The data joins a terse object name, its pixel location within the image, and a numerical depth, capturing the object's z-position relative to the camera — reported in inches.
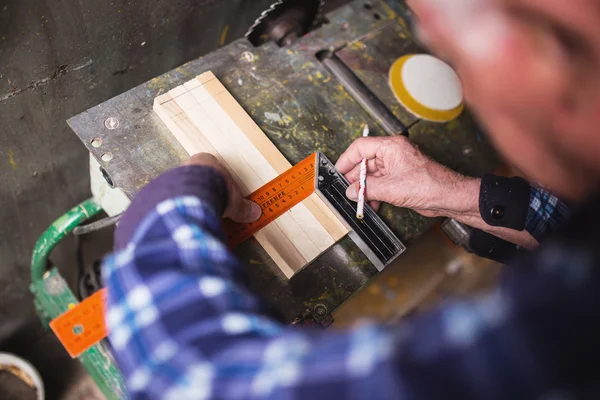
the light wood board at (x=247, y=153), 53.2
